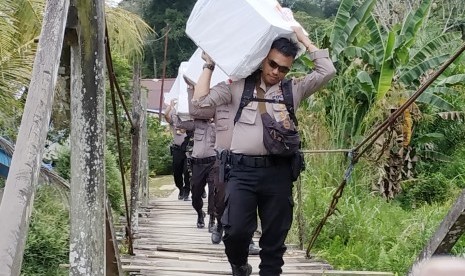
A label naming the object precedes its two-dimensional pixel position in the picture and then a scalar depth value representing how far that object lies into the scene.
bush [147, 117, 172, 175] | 19.60
